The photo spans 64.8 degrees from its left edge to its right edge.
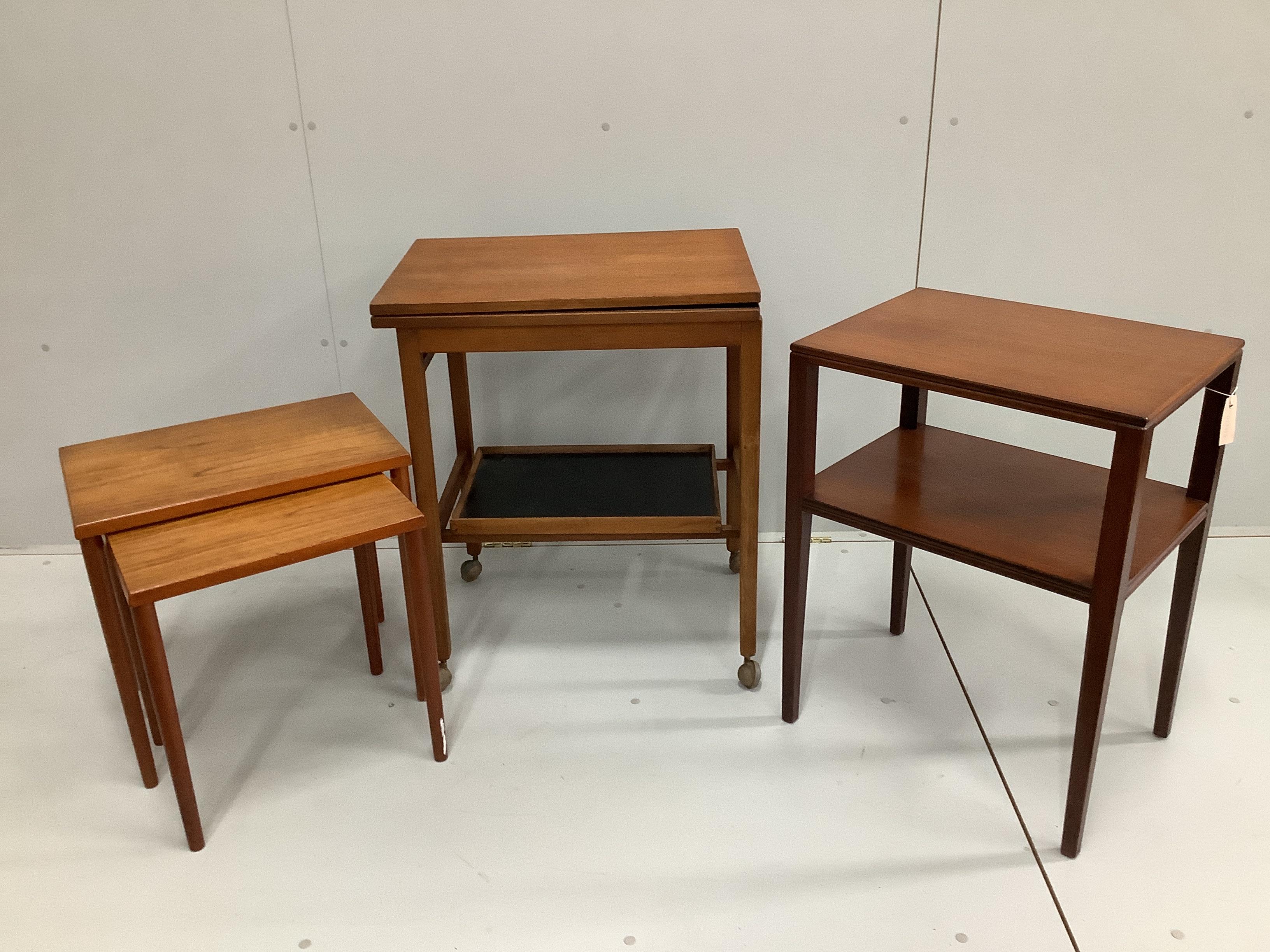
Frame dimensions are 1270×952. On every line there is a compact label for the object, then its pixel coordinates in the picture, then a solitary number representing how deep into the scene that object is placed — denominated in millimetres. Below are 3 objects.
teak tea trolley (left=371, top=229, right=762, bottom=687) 1653
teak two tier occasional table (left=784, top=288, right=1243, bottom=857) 1327
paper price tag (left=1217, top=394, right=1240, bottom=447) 1448
